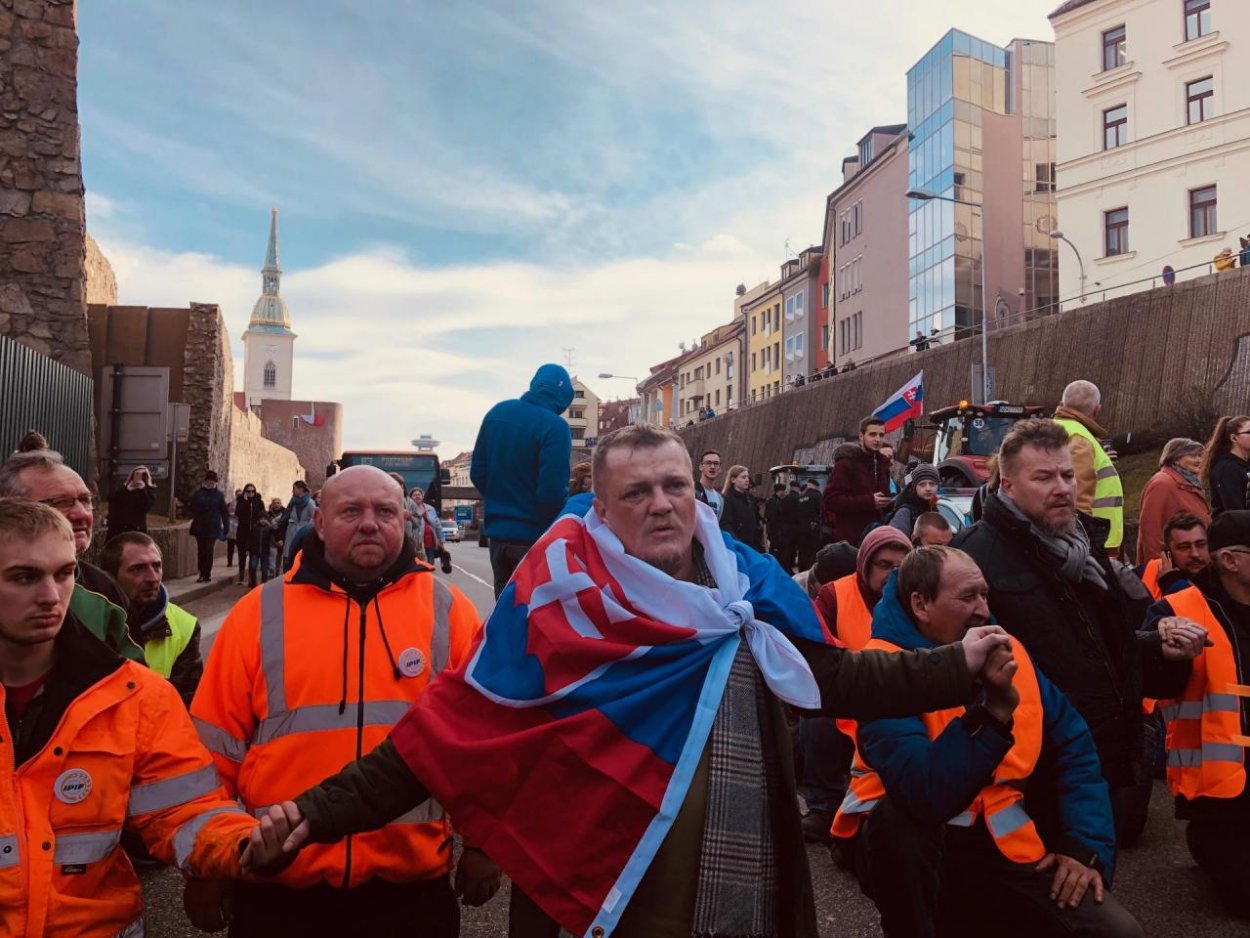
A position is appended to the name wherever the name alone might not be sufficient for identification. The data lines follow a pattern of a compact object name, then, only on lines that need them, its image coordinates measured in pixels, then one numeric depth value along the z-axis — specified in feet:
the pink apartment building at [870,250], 159.84
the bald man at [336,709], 9.19
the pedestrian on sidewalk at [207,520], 58.08
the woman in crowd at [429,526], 47.73
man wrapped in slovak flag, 7.68
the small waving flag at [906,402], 67.67
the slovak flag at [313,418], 288.51
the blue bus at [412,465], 90.58
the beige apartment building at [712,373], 250.78
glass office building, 140.87
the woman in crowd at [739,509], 39.19
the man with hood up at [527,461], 19.83
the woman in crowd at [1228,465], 21.72
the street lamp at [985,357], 88.53
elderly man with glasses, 13.03
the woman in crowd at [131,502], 42.42
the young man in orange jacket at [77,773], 7.89
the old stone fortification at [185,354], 80.07
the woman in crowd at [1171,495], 21.80
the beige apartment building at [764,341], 221.25
